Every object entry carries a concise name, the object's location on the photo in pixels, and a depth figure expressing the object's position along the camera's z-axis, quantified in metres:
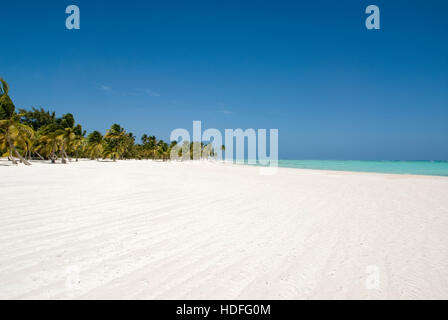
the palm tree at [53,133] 33.75
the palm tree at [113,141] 58.62
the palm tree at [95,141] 55.78
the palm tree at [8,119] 24.45
